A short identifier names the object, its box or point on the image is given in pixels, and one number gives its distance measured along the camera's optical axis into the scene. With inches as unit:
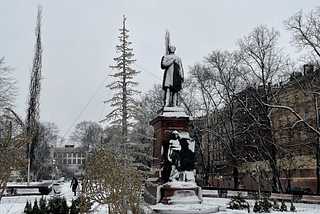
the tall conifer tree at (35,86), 1411.2
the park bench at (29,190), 1011.7
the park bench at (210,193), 1045.8
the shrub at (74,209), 469.4
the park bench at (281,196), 809.9
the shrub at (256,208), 600.8
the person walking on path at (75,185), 1125.4
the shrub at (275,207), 632.8
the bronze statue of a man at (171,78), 577.9
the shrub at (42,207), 442.3
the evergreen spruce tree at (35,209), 438.1
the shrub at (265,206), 610.5
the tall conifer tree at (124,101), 608.1
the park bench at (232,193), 965.8
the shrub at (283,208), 625.0
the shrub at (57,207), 451.0
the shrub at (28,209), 435.9
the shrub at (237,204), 654.5
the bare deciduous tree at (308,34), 846.5
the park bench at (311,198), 738.2
